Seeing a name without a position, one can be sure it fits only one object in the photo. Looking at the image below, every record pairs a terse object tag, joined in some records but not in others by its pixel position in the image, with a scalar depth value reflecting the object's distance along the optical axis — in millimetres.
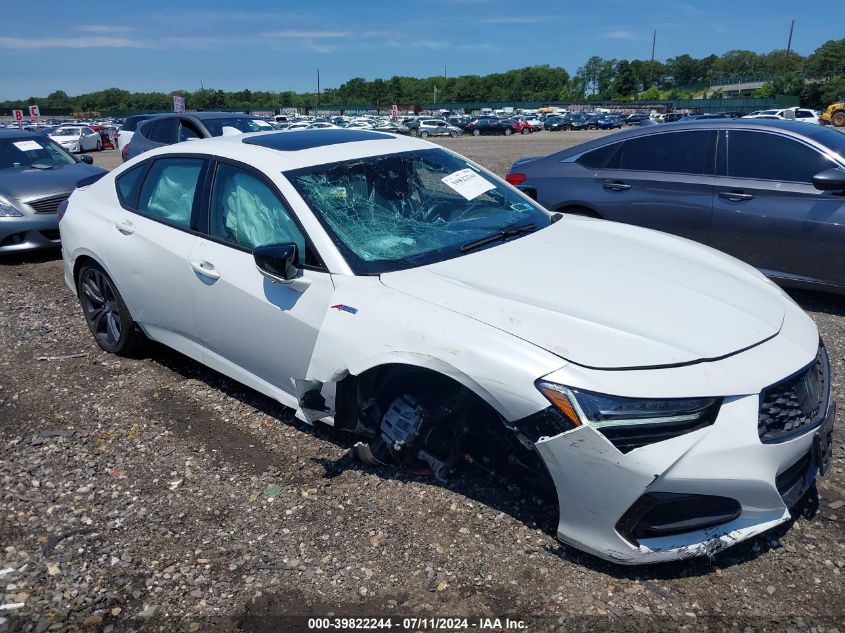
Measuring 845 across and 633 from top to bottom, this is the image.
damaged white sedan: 2461
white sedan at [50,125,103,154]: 32250
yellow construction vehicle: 44719
